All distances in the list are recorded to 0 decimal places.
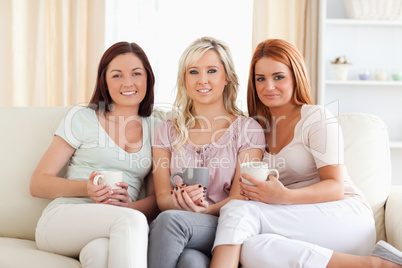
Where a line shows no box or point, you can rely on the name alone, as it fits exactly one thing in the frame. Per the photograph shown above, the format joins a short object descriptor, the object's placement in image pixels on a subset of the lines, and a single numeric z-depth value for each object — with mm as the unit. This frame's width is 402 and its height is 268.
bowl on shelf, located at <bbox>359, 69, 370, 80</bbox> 3562
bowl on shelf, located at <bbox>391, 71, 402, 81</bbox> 3525
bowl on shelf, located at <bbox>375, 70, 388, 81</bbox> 3541
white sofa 1961
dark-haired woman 1604
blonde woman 1882
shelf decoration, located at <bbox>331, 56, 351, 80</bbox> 3510
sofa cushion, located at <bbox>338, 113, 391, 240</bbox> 1980
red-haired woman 1535
